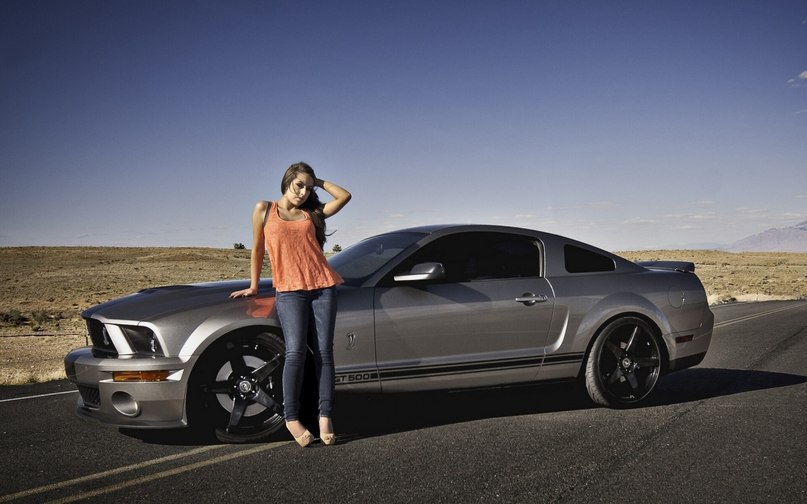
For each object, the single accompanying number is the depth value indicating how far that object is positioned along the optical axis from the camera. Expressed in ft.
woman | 15.28
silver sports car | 15.23
